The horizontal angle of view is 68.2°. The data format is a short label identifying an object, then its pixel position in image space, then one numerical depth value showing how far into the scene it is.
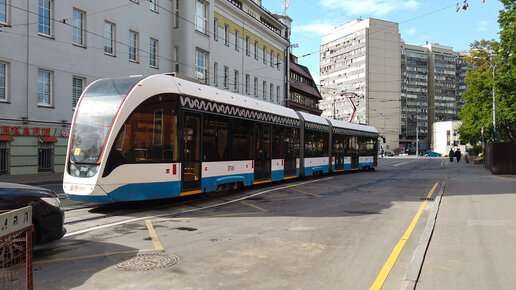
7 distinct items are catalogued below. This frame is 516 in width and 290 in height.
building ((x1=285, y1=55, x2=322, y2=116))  53.59
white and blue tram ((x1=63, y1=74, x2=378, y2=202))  8.66
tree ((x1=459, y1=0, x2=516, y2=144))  25.11
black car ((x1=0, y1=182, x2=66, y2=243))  5.25
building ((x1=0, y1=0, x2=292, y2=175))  19.17
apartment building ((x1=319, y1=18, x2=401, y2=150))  107.31
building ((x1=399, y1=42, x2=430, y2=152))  120.38
